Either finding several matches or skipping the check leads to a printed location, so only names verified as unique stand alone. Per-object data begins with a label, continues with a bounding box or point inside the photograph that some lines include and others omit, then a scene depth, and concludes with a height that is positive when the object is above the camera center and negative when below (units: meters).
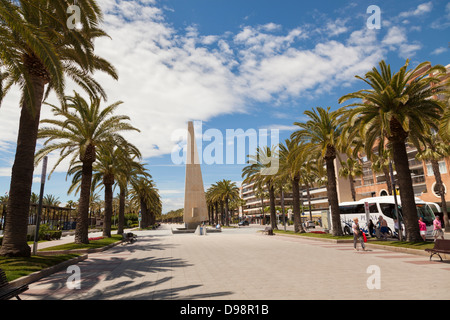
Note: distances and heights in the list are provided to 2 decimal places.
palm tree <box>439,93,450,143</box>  11.85 +3.36
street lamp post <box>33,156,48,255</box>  13.11 +1.29
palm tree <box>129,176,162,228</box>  38.97 +3.93
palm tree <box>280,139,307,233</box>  23.51 +4.38
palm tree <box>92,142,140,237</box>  25.83 +4.31
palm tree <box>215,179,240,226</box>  62.75 +5.60
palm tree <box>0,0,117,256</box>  10.34 +5.32
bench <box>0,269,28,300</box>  5.74 -1.36
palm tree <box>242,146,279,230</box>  33.54 +5.68
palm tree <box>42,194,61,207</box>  82.29 +6.31
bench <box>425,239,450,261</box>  10.27 -1.36
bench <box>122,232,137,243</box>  23.53 -1.42
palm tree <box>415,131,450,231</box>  29.95 +5.52
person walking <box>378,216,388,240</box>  19.56 -1.18
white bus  21.06 -0.14
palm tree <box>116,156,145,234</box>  27.53 +3.99
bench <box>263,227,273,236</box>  30.50 -1.72
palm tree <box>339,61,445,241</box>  14.81 +5.07
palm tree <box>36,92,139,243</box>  18.19 +5.44
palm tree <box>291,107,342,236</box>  21.92 +5.56
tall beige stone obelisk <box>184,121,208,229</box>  48.69 +4.53
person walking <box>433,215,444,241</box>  16.21 -1.14
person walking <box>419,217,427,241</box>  17.38 -1.10
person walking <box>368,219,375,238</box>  21.07 -1.11
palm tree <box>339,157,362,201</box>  43.29 +6.03
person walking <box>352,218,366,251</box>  15.12 -1.12
